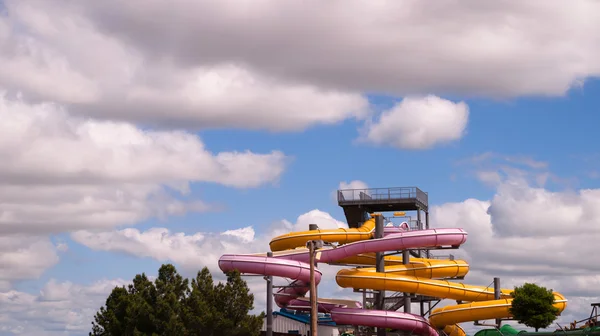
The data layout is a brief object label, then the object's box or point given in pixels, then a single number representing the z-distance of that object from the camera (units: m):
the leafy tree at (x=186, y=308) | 62.88
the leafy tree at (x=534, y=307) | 67.00
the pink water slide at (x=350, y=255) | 69.12
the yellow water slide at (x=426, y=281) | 70.31
